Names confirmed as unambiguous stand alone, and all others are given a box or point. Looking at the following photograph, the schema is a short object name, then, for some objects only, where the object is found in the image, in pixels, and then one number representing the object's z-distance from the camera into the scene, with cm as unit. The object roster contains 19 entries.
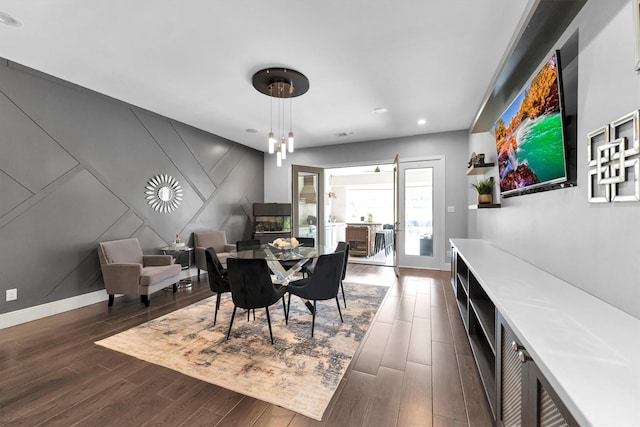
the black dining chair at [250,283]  247
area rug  190
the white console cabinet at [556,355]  69
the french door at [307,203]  620
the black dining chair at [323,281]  273
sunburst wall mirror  435
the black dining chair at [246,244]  409
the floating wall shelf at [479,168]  355
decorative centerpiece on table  361
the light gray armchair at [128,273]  341
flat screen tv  171
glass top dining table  309
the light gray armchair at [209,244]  484
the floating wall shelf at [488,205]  315
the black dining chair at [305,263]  340
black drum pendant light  305
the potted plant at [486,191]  345
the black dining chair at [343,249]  344
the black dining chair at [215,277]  285
